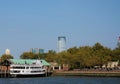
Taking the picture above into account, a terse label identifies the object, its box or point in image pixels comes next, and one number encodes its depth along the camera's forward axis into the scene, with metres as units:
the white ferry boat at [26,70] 133.60
